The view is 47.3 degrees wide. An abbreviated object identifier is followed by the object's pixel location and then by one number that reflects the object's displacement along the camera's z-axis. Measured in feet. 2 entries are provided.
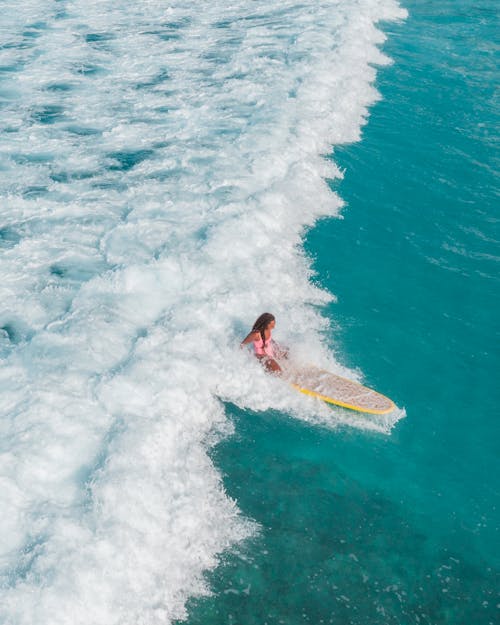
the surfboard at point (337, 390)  30.58
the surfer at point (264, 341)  32.35
